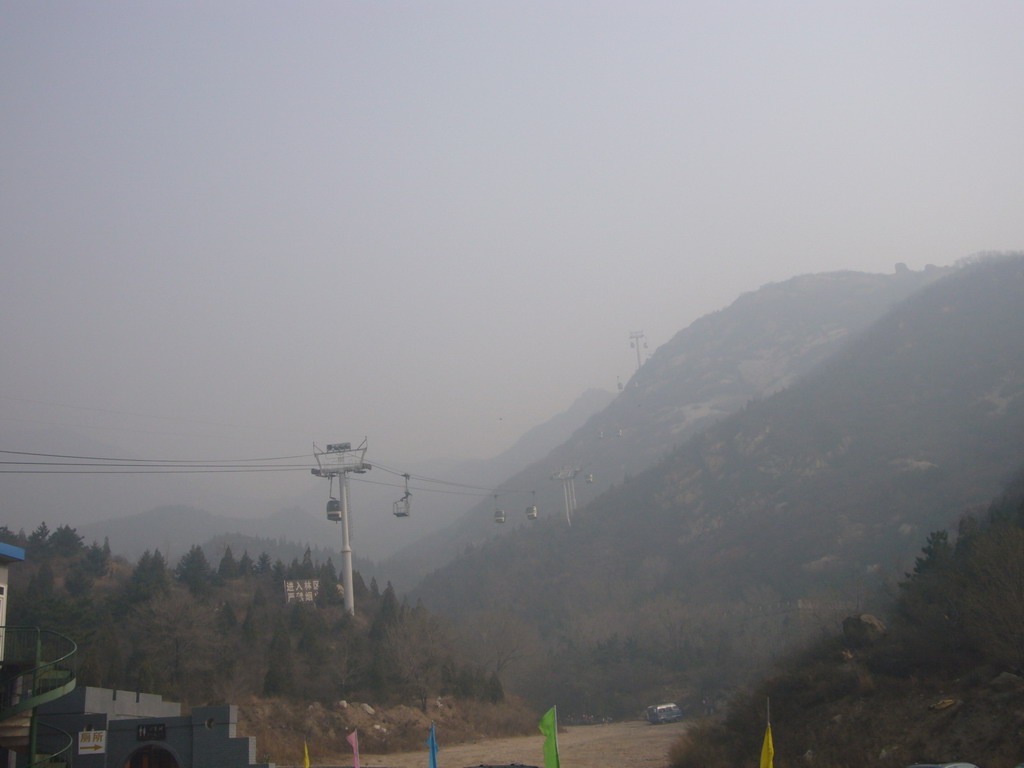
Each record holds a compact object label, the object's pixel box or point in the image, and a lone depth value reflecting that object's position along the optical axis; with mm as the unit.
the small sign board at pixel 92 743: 22328
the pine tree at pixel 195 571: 65438
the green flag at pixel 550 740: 18516
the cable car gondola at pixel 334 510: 63938
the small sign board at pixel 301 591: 68250
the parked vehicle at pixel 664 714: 61906
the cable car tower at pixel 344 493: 63875
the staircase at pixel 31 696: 20391
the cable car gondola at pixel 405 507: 66812
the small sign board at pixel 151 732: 23312
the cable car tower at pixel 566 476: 119538
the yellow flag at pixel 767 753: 17828
